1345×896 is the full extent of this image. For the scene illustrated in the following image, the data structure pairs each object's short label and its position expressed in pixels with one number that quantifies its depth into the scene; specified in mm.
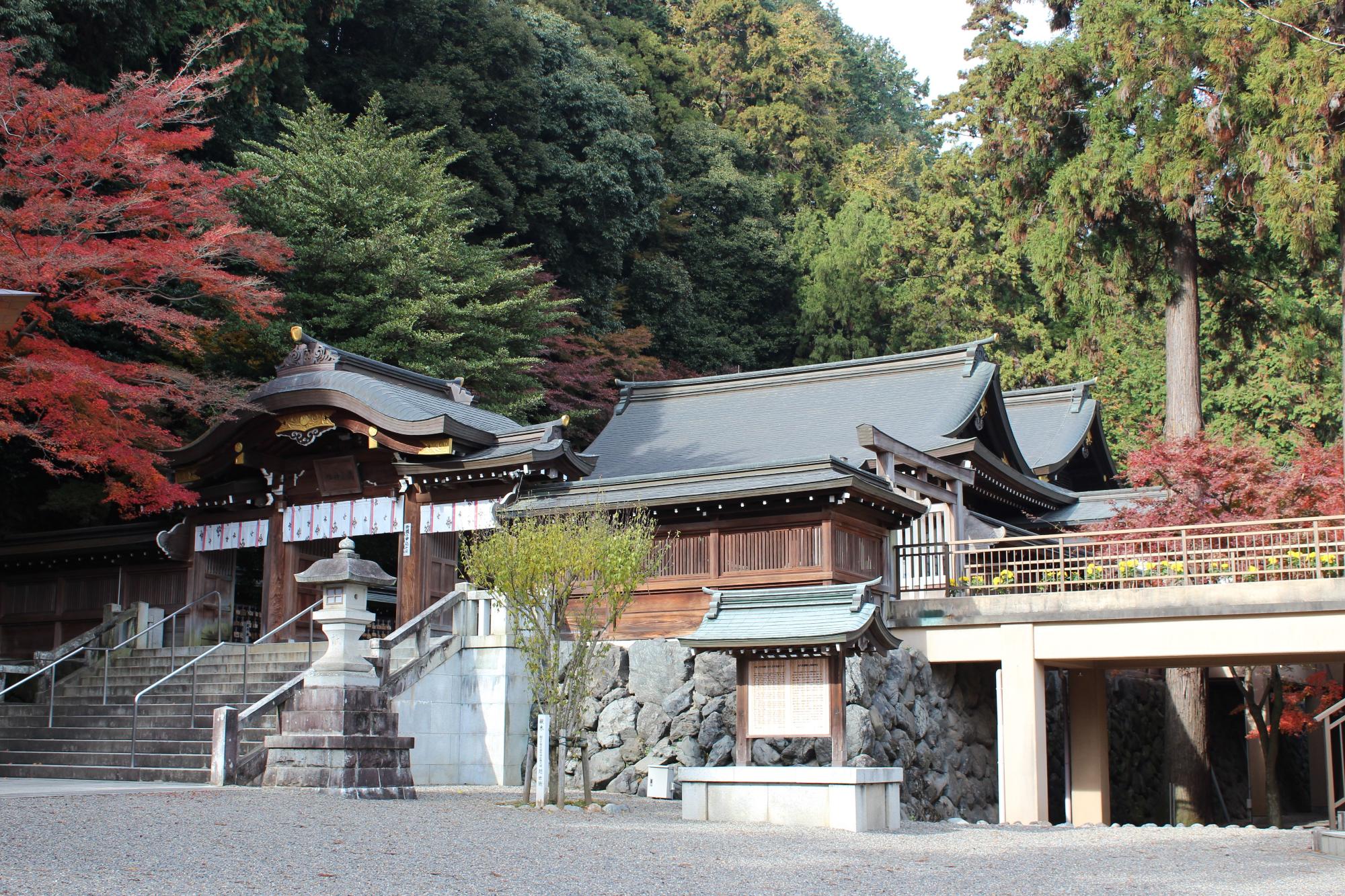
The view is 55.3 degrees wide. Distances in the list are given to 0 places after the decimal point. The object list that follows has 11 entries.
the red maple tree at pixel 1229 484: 19281
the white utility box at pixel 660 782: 16188
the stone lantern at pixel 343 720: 13539
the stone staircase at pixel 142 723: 15281
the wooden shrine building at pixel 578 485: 17406
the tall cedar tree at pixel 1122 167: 21797
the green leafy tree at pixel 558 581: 13773
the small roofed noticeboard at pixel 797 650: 13430
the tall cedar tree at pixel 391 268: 26000
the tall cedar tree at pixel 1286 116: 20016
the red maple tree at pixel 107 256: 17906
